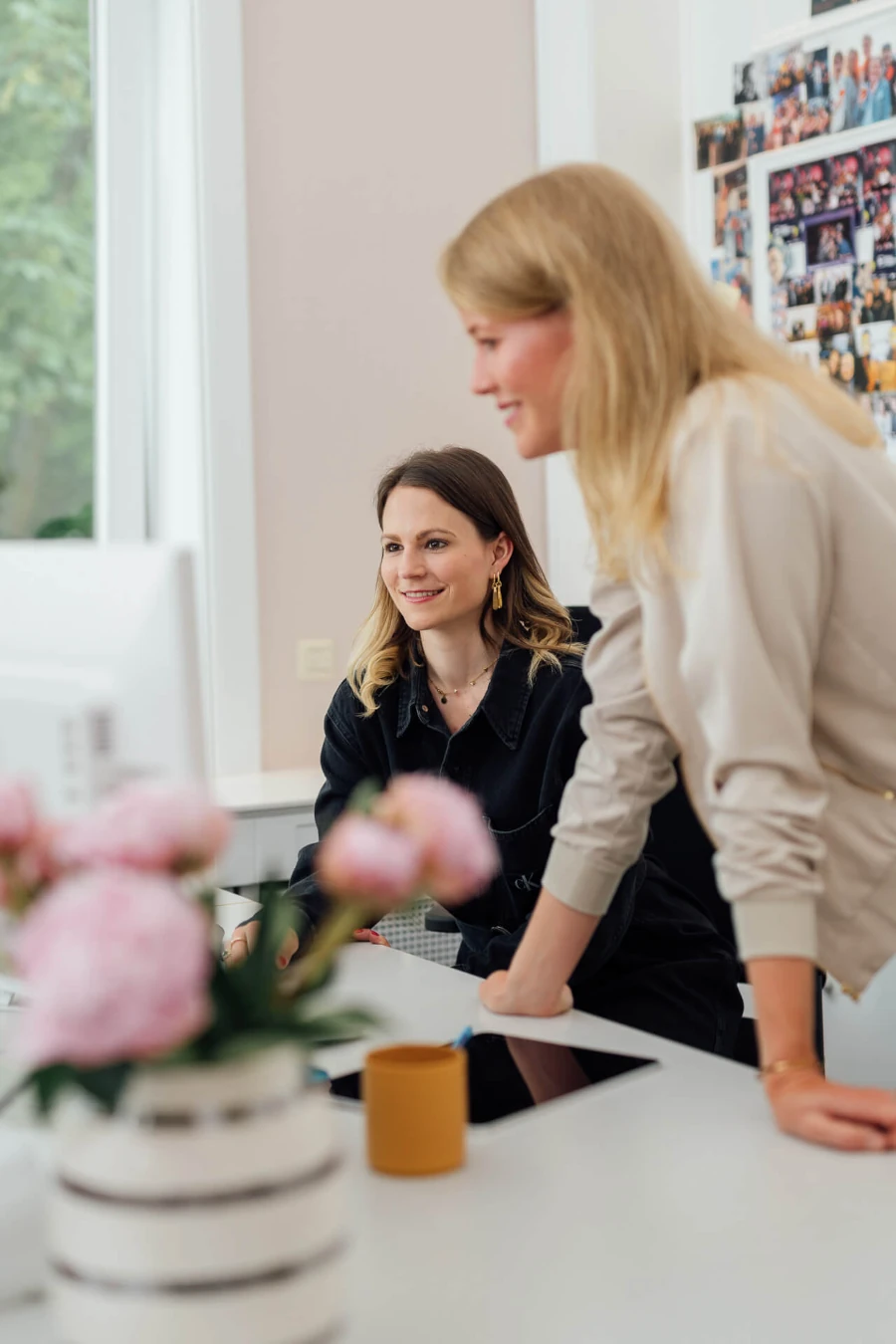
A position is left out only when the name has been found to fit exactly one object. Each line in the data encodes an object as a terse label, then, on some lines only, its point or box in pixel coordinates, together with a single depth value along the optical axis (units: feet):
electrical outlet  10.46
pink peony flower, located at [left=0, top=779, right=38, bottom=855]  2.15
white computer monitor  3.11
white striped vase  2.03
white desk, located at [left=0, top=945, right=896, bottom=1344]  2.69
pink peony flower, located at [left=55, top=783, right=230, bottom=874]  2.04
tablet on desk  3.87
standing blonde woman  3.57
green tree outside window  9.93
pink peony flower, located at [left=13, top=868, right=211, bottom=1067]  1.75
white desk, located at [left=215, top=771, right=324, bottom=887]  8.69
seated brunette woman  5.60
